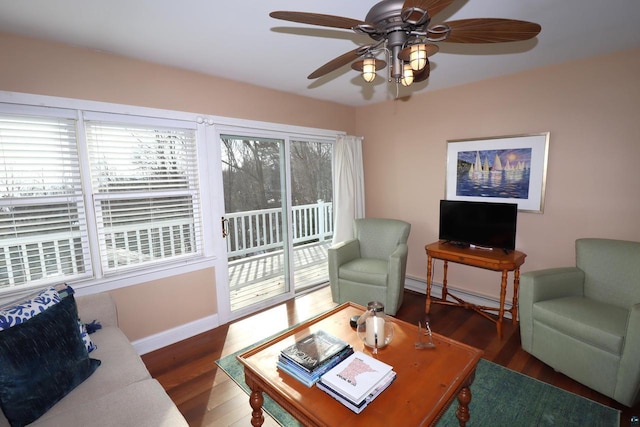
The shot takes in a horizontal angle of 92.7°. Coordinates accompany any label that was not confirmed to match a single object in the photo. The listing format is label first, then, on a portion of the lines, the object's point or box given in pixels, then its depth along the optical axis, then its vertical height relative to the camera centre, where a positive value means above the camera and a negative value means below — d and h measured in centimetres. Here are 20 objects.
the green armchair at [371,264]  304 -92
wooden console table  262 -76
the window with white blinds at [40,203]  197 -13
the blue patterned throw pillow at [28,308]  149 -64
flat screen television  280 -45
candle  168 -85
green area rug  177 -141
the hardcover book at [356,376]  133 -92
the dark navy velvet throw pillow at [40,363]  127 -82
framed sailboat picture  283 +7
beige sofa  128 -99
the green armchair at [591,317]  183 -94
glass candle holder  169 -84
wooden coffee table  127 -97
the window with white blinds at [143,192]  233 -8
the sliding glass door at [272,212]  322 -43
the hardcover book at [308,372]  145 -92
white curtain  399 -7
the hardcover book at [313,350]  152 -90
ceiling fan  112 +58
